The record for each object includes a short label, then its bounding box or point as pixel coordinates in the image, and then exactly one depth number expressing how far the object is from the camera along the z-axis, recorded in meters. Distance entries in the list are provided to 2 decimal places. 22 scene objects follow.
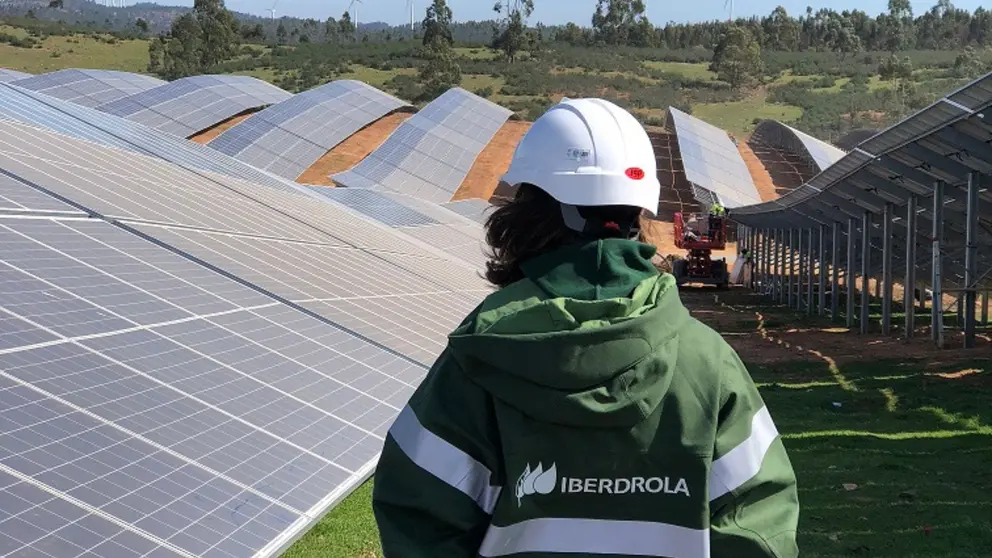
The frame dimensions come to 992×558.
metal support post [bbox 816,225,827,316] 29.56
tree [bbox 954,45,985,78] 96.72
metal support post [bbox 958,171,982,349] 19.14
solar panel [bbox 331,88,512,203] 33.06
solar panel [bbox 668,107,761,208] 39.97
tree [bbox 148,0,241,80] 80.25
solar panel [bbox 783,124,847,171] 49.69
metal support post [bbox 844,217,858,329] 26.27
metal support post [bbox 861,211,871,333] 24.86
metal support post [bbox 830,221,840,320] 28.24
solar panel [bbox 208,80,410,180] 33.66
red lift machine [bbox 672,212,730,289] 36.41
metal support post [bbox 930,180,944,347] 20.42
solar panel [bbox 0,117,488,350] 10.69
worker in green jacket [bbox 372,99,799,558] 2.42
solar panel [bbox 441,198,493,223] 30.95
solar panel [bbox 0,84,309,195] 15.09
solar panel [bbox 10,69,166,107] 36.72
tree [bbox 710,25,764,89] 95.06
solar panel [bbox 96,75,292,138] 36.03
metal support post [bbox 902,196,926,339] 22.19
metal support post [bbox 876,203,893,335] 23.77
